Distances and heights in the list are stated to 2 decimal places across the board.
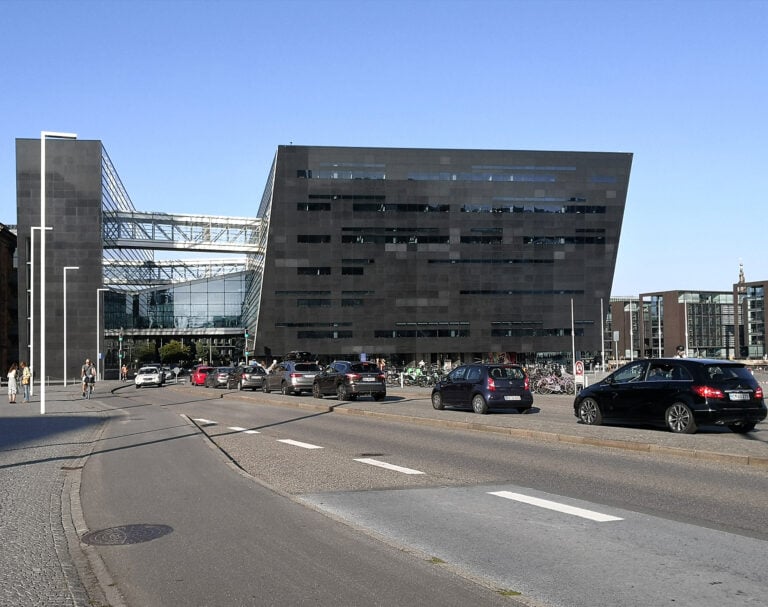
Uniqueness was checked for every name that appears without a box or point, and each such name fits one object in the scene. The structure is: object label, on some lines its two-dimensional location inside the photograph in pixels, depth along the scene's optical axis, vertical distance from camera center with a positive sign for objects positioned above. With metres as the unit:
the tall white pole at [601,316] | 96.82 +1.69
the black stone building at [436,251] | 93.19 +9.70
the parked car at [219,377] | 54.31 -3.02
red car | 62.94 -3.26
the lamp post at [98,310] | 80.77 +2.74
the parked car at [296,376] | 40.06 -2.23
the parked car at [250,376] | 49.16 -2.70
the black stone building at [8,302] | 92.31 +4.19
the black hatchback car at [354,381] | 33.38 -2.06
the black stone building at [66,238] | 89.00 +11.02
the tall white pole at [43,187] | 26.06 +5.38
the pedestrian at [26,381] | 38.53 -2.19
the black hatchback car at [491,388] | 24.48 -1.80
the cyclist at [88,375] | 41.97 -2.14
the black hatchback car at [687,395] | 16.84 -1.46
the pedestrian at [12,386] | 37.44 -2.36
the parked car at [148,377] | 61.06 -3.31
